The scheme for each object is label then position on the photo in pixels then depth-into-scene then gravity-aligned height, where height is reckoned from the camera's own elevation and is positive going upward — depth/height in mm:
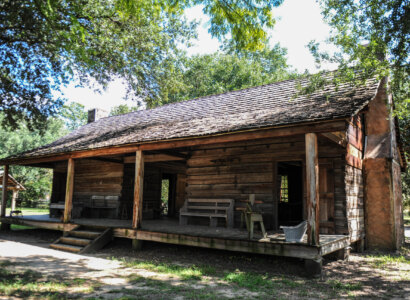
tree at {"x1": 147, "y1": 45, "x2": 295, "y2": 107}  31672 +12535
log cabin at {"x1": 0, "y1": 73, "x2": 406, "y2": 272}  6988 +912
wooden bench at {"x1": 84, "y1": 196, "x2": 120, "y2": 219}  13156 -407
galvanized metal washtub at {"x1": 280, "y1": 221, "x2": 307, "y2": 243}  6518 -707
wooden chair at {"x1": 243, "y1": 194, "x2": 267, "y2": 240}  7066 -408
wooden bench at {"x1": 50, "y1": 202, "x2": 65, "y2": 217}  13130 -843
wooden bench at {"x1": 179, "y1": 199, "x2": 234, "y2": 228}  9625 -423
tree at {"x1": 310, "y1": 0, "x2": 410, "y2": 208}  7656 +4320
